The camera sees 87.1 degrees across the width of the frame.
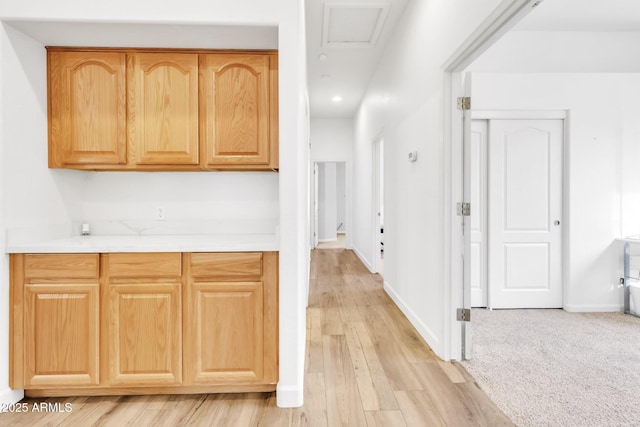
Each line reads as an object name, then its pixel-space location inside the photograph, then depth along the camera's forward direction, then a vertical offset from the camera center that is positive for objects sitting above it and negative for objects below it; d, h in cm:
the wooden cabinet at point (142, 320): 183 -61
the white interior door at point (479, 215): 343 -6
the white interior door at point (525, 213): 341 -4
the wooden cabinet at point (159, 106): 205 +64
